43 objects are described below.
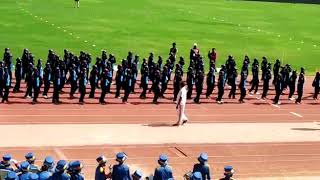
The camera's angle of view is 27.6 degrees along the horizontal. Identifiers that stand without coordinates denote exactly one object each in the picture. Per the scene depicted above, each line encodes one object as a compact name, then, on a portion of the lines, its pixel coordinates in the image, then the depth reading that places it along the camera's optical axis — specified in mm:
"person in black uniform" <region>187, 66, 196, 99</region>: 25281
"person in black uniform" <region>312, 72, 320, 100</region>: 27031
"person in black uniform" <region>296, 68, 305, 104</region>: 25869
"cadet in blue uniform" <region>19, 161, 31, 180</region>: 10934
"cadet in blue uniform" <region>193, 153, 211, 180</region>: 12578
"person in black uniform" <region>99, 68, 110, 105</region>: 23688
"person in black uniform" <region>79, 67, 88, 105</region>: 23516
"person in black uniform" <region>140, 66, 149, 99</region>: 25031
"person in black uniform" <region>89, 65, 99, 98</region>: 24234
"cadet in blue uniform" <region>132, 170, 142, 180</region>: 11555
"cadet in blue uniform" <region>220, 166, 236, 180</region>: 11680
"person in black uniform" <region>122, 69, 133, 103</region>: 24297
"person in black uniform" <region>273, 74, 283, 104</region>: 25672
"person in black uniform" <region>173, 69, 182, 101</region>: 24844
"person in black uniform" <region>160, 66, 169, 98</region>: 25141
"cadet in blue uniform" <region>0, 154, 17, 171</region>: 11836
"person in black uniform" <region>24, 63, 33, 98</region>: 23500
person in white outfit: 20875
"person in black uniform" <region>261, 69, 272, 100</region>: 26406
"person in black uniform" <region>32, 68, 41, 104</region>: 23156
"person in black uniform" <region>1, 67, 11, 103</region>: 22656
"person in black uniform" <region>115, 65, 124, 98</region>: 24562
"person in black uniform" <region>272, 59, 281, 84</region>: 28531
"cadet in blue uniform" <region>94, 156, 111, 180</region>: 11953
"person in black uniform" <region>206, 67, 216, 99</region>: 25391
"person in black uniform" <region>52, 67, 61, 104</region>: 23172
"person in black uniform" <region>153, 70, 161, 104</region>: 24584
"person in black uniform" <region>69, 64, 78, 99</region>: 24156
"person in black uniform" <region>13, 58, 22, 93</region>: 24500
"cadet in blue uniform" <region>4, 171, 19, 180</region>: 10477
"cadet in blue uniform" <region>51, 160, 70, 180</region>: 10992
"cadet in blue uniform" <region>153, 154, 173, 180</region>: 12078
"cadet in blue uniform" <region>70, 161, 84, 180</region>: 11167
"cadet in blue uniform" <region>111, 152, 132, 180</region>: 12086
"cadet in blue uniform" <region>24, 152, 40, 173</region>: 12221
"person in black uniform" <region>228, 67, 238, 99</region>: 25750
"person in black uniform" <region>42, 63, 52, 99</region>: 23672
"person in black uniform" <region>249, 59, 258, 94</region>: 27266
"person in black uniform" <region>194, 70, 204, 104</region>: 24859
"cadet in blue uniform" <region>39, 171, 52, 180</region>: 10930
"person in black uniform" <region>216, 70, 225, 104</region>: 24906
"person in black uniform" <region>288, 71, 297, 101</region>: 26359
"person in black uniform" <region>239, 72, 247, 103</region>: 25359
